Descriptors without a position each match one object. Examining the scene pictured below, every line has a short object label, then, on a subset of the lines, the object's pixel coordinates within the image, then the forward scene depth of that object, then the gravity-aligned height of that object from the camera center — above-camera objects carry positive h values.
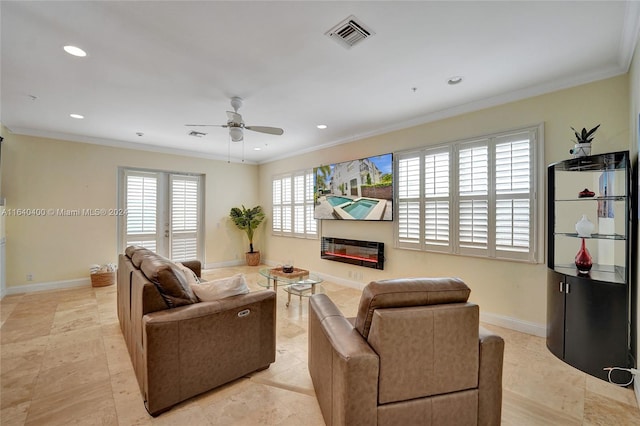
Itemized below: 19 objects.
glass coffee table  3.74 -0.89
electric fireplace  4.75 -0.70
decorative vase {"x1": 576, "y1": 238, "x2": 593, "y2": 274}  2.64 -0.44
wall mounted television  4.65 +0.42
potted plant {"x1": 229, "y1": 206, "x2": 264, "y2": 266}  7.10 -0.20
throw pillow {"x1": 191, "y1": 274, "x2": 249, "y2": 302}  2.26 -0.60
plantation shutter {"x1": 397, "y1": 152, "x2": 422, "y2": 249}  4.29 +0.18
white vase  2.60 -0.13
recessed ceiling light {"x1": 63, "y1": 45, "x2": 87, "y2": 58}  2.49 +1.42
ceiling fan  3.54 +1.09
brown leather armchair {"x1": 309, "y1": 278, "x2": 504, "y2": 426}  1.45 -0.78
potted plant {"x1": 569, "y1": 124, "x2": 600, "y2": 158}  2.61 +0.62
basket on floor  5.09 -1.18
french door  5.82 +0.02
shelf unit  2.35 -0.53
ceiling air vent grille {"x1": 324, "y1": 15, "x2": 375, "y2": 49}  2.17 +1.42
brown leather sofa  1.91 -0.90
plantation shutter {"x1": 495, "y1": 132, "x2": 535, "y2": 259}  3.27 +0.22
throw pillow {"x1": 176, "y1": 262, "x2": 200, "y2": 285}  2.47 -0.57
